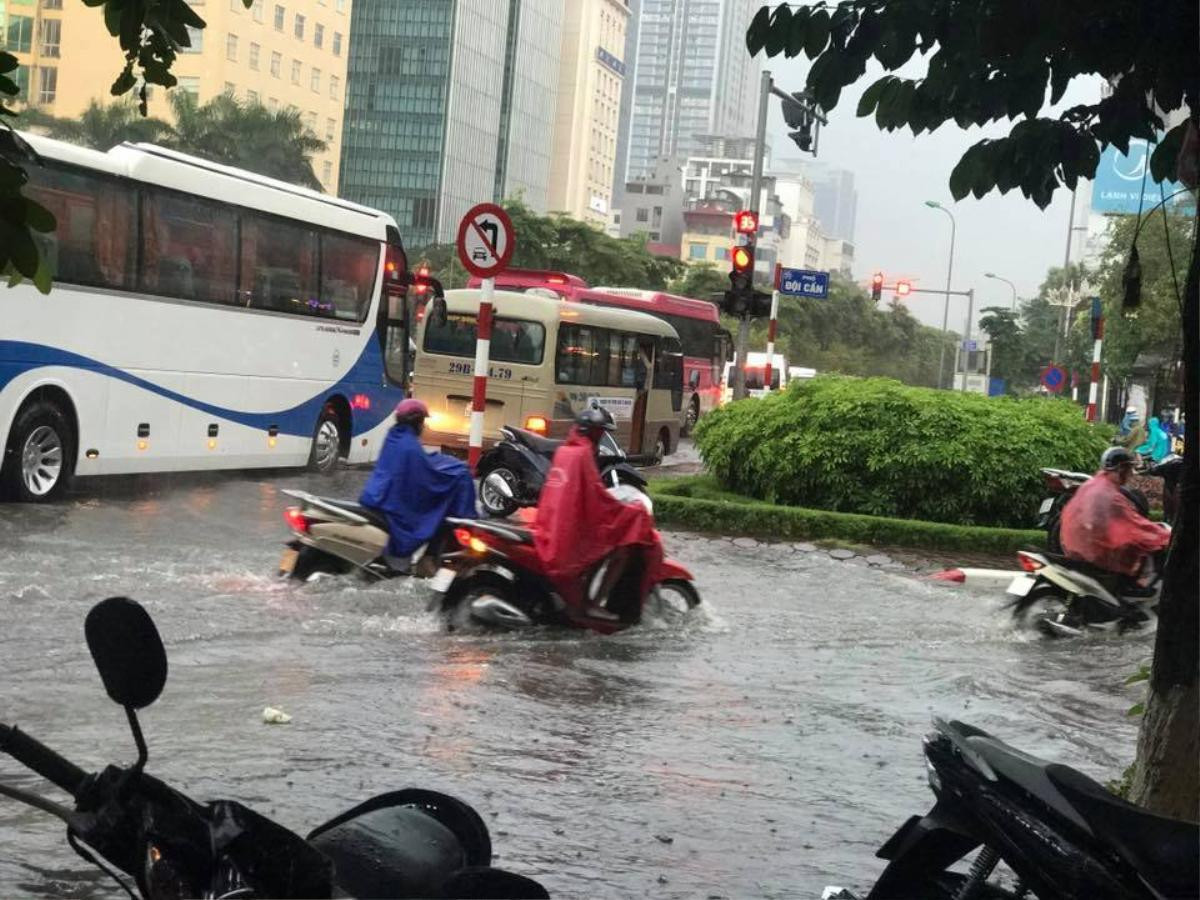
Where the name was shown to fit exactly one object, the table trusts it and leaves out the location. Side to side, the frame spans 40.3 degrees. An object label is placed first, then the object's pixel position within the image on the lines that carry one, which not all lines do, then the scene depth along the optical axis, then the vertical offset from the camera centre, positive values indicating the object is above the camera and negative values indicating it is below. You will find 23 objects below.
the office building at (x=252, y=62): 66.69 +11.88
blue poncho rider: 11.39 -1.01
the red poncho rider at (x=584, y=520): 10.32 -1.02
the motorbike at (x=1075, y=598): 11.77 -1.40
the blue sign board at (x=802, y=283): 21.44 +1.27
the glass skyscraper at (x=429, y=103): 90.12 +13.75
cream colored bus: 24.17 -0.16
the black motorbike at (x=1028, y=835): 2.73 -0.77
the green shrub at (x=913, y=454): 17.62 -0.69
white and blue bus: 15.27 -0.04
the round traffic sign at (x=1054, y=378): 40.66 +0.59
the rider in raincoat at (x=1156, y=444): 28.11 -0.57
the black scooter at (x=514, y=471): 17.80 -1.30
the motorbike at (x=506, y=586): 10.27 -1.47
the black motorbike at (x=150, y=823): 2.45 -0.76
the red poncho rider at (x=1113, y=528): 11.90 -0.87
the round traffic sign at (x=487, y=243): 14.35 +0.94
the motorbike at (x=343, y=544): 11.29 -1.41
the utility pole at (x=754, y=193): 23.28 +2.67
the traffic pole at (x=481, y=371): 14.24 -0.18
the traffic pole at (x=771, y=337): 21.38 +0.55
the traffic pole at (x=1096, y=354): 22.44 +0.73
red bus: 37.53 +0.91
